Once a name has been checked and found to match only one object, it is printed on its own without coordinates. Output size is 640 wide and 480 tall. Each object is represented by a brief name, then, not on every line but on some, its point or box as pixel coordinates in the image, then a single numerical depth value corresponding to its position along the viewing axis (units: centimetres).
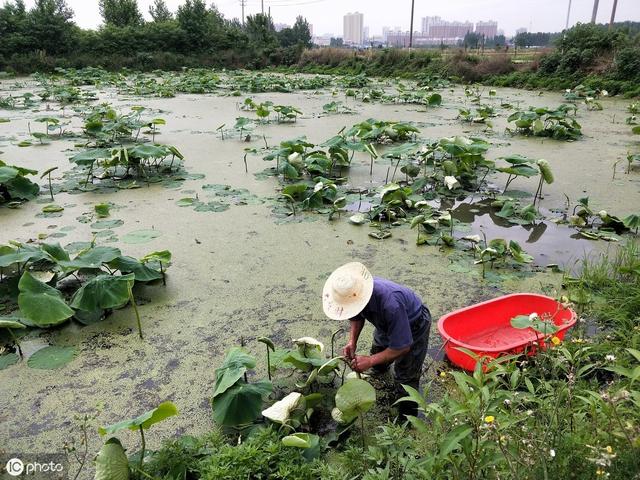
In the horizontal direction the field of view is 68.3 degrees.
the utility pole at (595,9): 1777
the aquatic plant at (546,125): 581
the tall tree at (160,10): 3272
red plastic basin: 216
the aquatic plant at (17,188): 381
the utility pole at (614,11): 1592
